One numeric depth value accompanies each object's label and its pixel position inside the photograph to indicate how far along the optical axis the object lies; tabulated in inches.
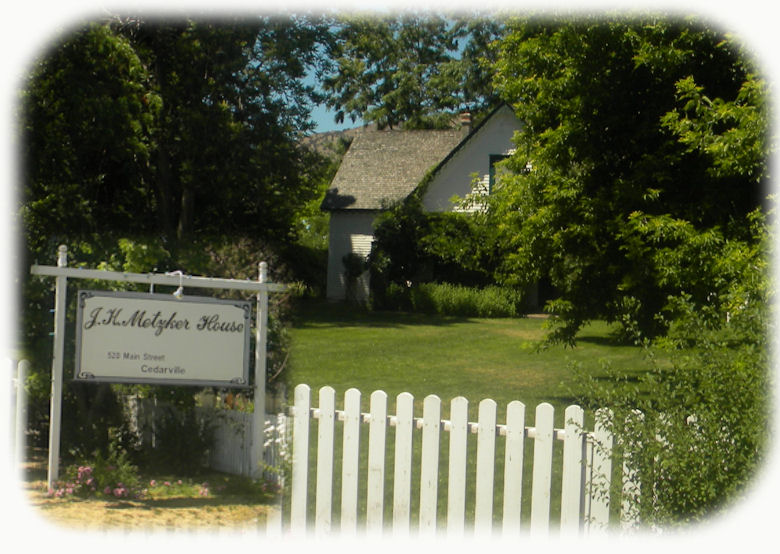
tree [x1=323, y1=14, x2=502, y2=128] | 1478.8
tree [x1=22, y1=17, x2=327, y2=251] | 409.1
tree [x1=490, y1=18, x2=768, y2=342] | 381.4
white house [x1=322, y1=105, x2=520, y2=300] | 1074.7
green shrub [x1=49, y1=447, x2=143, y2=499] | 247.6
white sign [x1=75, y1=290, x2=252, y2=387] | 239.6
